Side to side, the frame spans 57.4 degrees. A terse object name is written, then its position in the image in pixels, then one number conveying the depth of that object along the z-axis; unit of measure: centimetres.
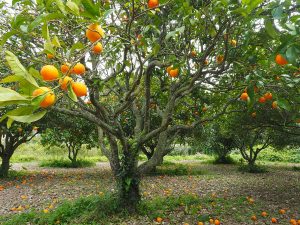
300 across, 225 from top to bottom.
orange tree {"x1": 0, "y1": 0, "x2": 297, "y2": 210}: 140
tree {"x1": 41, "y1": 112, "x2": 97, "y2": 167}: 888
